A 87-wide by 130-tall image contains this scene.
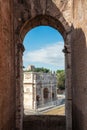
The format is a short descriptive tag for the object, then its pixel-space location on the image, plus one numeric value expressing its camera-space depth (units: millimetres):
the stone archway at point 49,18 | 4129
